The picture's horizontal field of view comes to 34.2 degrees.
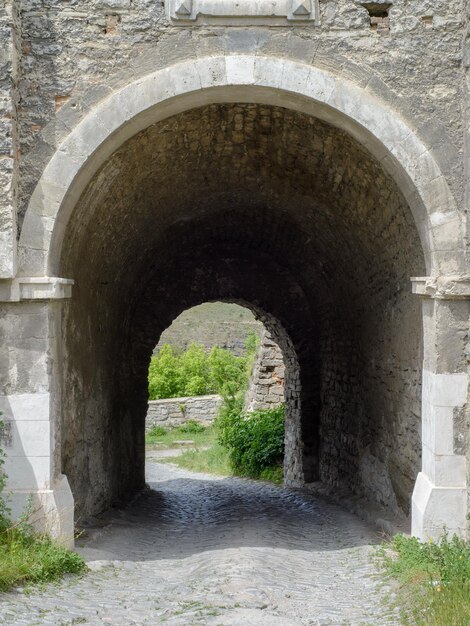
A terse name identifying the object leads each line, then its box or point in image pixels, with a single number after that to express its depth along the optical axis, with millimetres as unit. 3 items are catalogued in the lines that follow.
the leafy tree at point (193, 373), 21797
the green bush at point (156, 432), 19531
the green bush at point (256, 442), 13117
